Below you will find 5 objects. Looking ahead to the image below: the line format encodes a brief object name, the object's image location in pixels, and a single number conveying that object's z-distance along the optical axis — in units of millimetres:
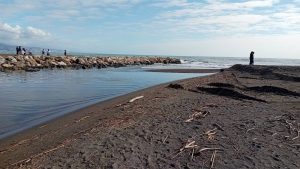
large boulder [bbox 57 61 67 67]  24369
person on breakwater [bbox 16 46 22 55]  29565
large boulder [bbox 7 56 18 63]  21582
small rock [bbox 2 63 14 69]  19958
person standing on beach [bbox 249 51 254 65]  19882
